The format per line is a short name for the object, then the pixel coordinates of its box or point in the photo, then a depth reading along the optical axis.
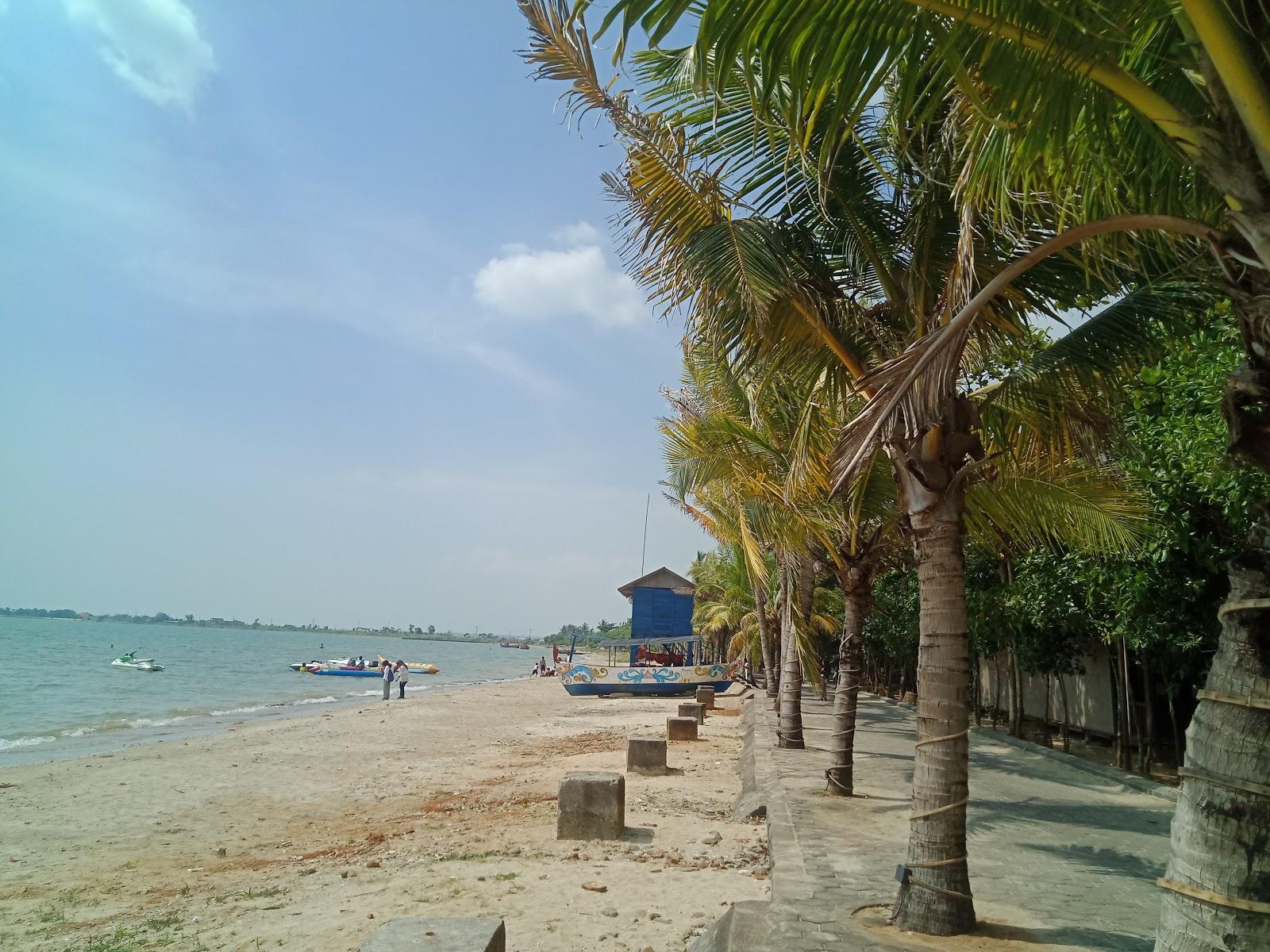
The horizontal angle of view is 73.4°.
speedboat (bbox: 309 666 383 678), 62.88
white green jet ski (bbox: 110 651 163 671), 52.92
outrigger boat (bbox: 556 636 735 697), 34.53
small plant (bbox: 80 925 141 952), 6.23
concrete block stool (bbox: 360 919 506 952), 4.39
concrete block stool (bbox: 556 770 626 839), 8.48
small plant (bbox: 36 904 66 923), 7.35
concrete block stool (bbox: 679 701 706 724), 21.22
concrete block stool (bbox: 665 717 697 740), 17.52
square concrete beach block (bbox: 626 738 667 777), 13.11
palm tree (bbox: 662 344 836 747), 9.75
